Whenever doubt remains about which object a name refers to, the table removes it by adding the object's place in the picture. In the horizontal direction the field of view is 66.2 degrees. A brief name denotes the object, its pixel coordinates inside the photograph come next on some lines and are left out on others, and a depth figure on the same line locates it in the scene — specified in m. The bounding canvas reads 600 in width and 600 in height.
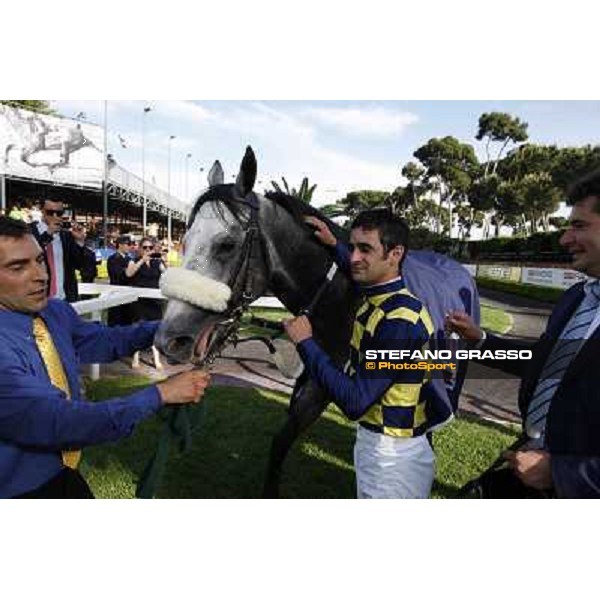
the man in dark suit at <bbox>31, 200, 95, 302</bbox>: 3.38
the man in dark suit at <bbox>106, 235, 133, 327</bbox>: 5.24
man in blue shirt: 1.34
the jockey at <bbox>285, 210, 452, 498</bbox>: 1.57
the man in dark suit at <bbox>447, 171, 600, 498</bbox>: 1.39
